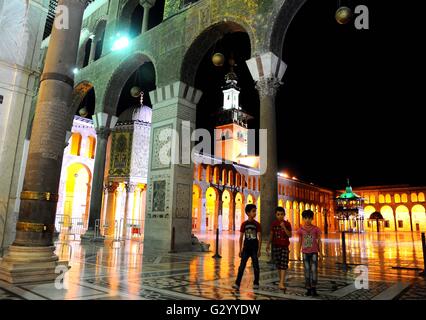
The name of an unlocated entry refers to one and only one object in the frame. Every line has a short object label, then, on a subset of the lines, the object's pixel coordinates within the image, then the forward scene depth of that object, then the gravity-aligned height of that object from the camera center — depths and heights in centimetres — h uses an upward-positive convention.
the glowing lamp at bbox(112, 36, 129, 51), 1345 +771
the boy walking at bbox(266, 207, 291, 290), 472 -15
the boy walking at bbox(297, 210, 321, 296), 438 -22
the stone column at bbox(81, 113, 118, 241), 1320 +257
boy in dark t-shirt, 491 -20
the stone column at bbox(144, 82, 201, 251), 990 +175
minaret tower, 4806 +1567
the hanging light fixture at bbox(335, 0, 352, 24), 730 +492
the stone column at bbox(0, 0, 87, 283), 468 +84
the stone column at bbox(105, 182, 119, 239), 2425 +159
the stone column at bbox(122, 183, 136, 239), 2325 +230
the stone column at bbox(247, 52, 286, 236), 813 +294
